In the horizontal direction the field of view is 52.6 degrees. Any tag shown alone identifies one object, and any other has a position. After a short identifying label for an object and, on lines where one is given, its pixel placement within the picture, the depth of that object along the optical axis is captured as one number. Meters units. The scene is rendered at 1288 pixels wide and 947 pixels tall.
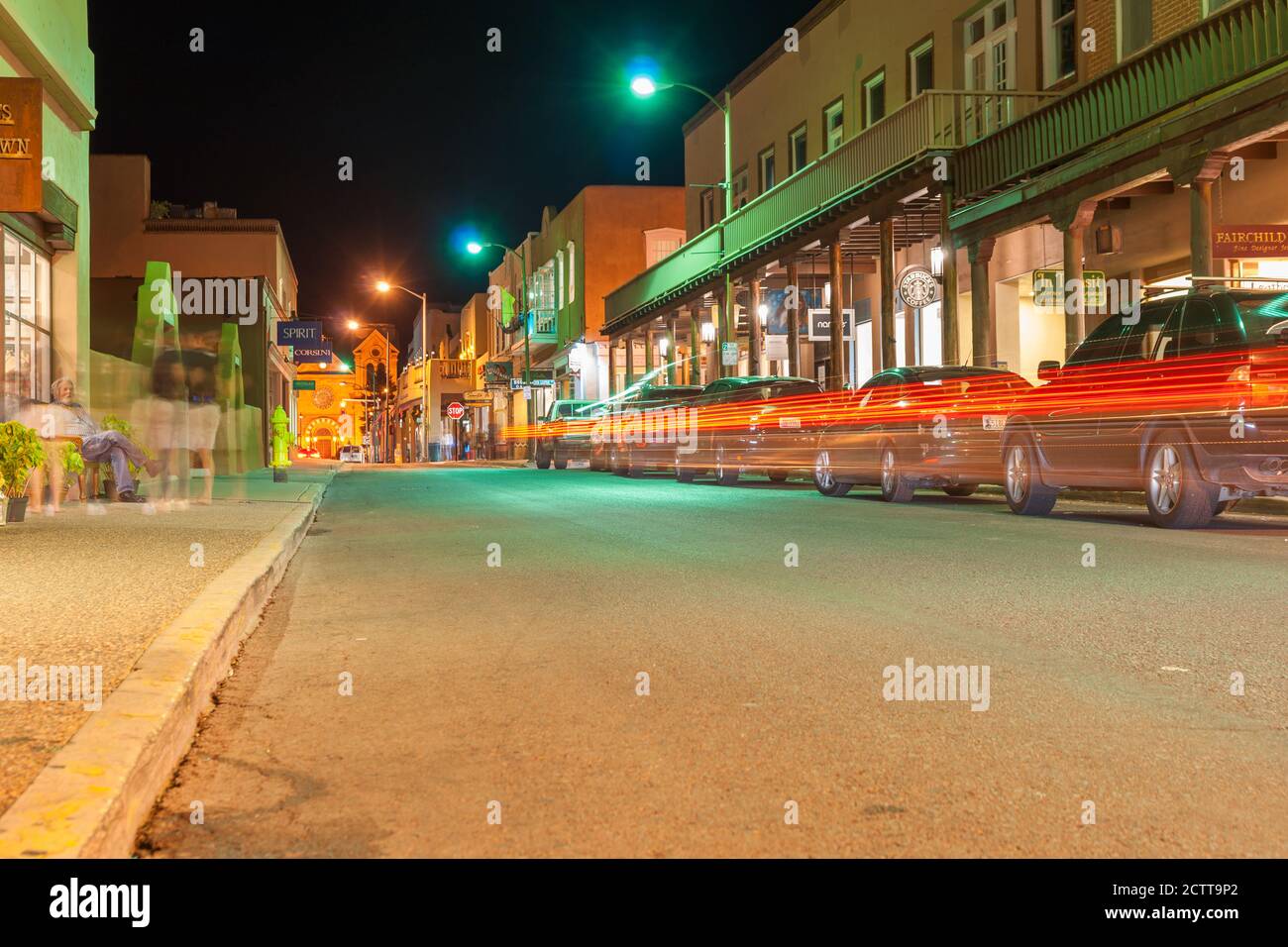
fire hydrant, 26.47
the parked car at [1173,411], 11.14
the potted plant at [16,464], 12.91
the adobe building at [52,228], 16.23
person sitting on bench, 15.66
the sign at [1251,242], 16.06
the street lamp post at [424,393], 51.99
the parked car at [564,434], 34.34
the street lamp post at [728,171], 30.88
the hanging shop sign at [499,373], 65.38
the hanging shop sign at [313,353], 54.28
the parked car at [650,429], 26.52
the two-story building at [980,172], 17.89
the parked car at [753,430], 20.89
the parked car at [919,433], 15.77
